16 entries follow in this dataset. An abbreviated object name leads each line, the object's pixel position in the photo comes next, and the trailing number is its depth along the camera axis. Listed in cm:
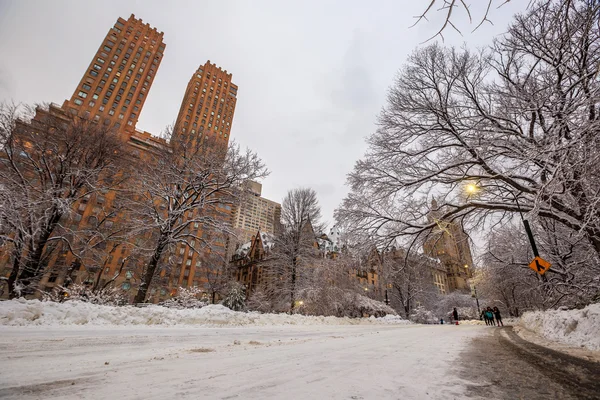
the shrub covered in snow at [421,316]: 3566
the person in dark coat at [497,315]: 2070
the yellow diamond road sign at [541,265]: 843
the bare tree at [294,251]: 1825
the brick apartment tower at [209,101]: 8462
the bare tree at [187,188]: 1184
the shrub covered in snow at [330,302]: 1780
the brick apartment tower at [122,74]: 6128
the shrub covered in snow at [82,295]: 950
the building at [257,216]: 12859
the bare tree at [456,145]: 666
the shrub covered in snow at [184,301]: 1253
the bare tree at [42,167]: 908
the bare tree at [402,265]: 1009
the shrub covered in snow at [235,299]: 2562
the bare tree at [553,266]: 1017
